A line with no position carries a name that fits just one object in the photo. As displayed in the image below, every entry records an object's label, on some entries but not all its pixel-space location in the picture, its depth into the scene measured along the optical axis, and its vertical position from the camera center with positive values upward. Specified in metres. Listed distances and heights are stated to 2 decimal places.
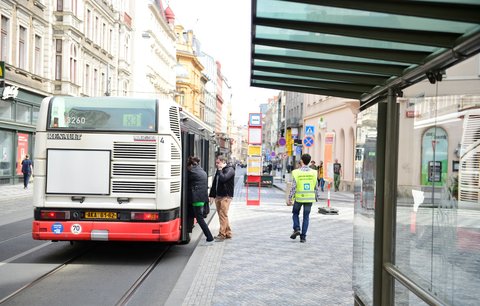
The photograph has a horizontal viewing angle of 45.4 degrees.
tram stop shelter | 3.48 +0.80
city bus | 9.35 -0.30
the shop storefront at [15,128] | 29.69 +1.25
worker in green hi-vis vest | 11.80 -0.68
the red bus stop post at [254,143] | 24.08 +0.56
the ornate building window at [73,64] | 38.00 +5.96
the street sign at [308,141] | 25.79 +0.74
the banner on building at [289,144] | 43.21 +1.00
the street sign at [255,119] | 24.11 +1.55
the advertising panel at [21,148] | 31.52 +0.17
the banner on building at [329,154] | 26.06 +0.19
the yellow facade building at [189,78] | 88.56 +12.46
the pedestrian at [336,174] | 32.54 -0.92
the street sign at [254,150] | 24.66 +0.27
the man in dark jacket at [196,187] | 11.21 -0.63
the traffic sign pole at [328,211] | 18.80 -1.74
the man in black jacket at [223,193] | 11.99 -0.79
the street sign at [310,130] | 25.23 +1.21
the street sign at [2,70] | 15.32 +2.17
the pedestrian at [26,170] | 28.50 -0.94
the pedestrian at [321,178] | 31.42 -1.16
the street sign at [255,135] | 24.06 +0.89
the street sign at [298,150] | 40.94 +0.52
